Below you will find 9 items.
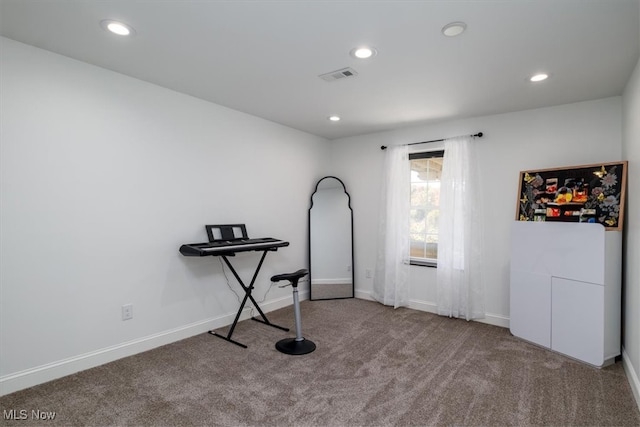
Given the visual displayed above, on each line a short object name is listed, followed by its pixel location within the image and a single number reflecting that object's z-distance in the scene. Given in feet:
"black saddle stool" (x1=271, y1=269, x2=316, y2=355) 9.75
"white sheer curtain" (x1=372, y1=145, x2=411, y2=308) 14.23
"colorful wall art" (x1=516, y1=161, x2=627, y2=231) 9.43
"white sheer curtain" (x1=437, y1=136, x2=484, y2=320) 12.60
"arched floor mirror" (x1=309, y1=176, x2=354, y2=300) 15.61
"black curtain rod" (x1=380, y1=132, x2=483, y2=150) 12.45
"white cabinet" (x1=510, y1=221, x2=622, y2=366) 8.83
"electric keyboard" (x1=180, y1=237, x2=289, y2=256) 9.49
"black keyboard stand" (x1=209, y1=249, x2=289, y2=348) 10.37
